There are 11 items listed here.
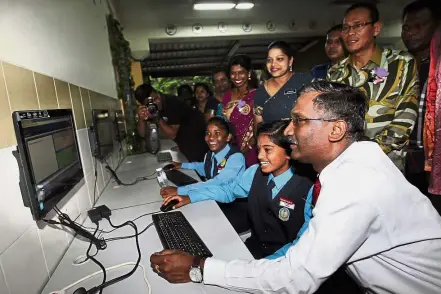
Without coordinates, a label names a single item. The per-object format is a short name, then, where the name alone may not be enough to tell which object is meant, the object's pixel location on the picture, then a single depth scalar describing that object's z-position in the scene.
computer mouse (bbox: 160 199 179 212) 1.35
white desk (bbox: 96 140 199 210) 1.57
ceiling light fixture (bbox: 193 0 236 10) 4.55
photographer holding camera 2.76
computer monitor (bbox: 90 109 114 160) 1.66
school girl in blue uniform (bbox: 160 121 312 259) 1.24
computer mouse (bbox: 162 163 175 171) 2.27
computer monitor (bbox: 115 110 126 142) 2.58
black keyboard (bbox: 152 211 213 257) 0.94
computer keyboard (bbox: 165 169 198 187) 1.81
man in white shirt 0.69
